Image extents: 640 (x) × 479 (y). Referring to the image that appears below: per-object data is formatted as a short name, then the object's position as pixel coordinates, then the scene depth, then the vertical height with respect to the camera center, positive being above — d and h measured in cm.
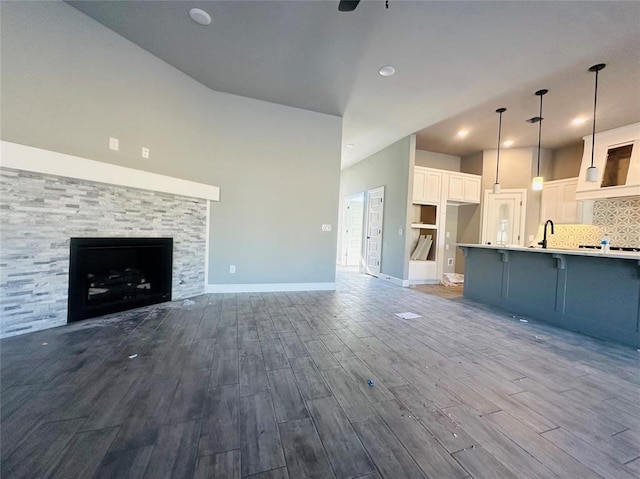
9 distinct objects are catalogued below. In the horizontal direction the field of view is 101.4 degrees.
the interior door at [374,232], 670 +20
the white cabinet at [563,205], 534 +96
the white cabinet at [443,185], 586 +133
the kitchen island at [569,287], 280 -49
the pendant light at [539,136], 379 +220
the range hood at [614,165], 433 +153
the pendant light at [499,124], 438 +228
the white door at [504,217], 605 +68
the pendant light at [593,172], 361 +109
